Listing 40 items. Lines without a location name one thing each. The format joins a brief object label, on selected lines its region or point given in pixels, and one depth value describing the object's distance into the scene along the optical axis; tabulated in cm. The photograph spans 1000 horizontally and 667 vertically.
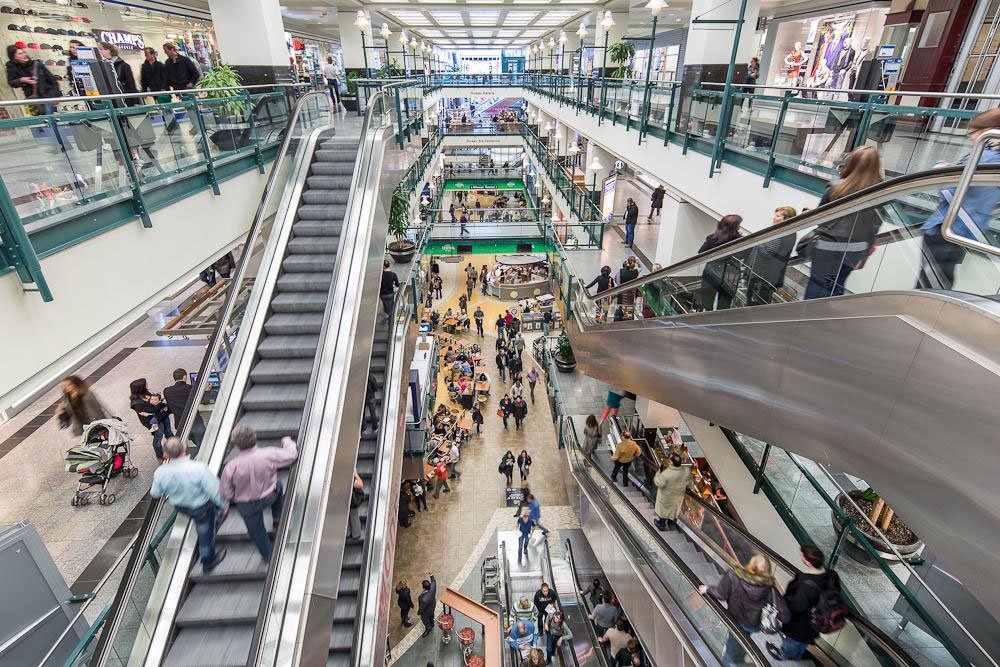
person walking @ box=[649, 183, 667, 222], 1566
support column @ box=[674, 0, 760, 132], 835
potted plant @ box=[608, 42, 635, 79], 1720
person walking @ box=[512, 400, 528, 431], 1326
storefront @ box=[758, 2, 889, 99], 1241
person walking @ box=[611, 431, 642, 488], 758
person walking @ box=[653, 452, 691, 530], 594
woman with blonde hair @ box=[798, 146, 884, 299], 283
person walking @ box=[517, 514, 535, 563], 930
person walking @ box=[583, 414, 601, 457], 930
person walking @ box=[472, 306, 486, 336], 1877
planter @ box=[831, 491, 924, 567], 374
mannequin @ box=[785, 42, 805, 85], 1591
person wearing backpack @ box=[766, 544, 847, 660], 349
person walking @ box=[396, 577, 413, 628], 838
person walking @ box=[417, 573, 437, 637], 830
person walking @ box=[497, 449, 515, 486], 1130
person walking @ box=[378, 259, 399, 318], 787
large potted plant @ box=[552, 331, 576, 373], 1335
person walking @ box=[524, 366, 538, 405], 1466
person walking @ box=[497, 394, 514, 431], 1348
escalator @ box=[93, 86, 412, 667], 385
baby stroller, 792
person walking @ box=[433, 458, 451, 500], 1120
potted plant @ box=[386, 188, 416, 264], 1139
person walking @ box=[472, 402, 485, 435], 1324
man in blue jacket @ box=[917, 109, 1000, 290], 212
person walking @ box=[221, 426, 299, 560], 403
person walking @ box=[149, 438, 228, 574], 386
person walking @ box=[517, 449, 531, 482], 1124
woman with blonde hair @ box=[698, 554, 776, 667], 388
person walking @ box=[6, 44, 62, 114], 599
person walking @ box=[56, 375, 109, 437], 566
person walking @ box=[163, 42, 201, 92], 771
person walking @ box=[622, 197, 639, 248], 1493
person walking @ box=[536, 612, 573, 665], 790
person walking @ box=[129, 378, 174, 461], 688
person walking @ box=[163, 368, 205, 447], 655
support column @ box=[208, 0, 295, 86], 888
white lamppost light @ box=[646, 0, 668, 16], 837
